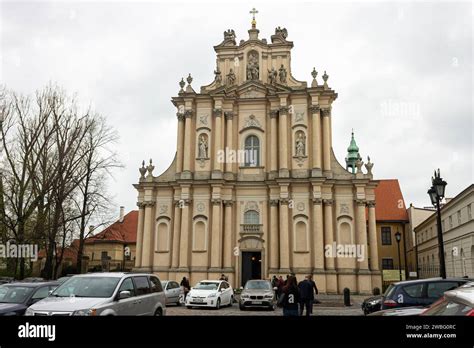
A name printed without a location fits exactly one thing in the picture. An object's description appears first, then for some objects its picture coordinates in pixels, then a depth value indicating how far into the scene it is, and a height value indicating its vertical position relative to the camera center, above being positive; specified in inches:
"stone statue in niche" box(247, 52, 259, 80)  1488.7 +662.8
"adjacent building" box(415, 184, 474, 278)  1229.1 +73.8
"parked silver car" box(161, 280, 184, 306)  906.4 -79.8
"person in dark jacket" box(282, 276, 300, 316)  541.0 -54.2
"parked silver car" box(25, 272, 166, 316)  368.5 -40.2
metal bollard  971.0 -90.2
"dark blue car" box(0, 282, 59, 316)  486.6 -49.7
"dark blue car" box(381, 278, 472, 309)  454.9 -35.8
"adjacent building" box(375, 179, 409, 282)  1946.4 +181.0
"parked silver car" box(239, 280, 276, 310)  848.3 -81.9
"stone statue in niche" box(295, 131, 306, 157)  1373.0 +359.6
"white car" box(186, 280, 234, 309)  834.2 -77.4
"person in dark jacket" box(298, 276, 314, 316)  645.3 -56.2
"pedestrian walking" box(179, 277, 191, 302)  1061.6 -74.4
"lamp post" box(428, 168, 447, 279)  610.5 +98.9
